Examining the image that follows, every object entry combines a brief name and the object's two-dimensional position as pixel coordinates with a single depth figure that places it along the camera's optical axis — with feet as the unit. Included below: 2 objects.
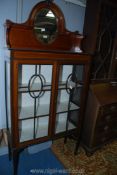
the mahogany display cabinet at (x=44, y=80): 4.98
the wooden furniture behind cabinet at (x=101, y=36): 6.40
